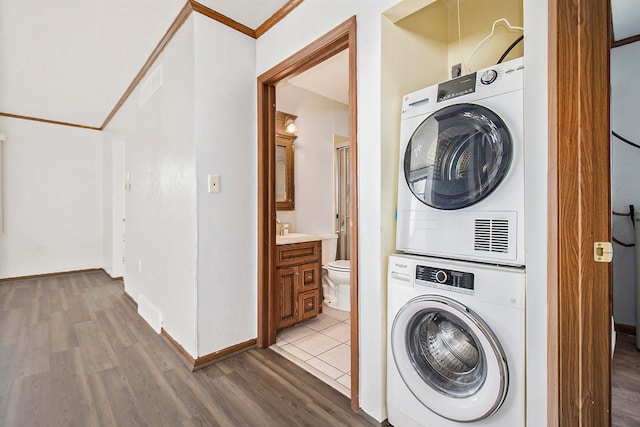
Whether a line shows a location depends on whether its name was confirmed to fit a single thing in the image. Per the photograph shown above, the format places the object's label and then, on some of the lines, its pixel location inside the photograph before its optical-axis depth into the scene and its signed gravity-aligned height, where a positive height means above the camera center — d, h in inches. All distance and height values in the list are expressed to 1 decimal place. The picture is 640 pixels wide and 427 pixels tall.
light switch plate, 81.0 +7.6
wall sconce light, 130.6 +37.4
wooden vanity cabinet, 99.8 -25.0
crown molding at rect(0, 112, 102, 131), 167.6 +54.5
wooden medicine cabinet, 129.0 +19.0
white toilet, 120.4 -31.6
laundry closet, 43.6 -4.7
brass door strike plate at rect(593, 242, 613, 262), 33.9 -4.8
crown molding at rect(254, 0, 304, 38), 77.2 +53.1
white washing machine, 42.3 -21.7
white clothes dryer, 44.8 +6.9
